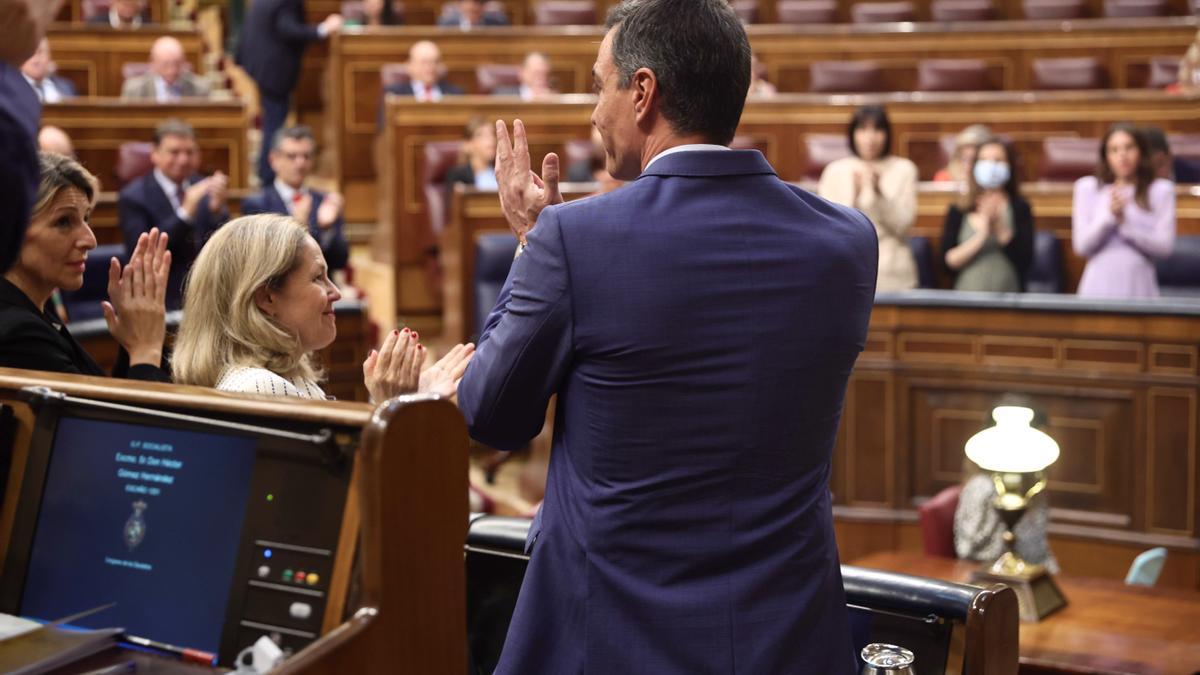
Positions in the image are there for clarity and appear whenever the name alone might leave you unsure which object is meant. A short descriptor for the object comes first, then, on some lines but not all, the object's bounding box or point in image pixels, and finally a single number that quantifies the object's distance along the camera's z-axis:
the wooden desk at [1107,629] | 6.50
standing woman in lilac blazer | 10.70
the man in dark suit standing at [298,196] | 11.51
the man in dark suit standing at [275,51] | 17.52
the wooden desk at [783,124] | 14.81
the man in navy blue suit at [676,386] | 2.95
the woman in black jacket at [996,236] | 11.00
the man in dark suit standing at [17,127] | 2.44
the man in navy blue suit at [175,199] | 10.62
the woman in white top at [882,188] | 11.14
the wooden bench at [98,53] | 16.55
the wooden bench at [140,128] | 14.21
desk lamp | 7.19
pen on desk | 2.86
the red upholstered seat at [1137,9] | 19.03
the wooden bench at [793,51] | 17.45
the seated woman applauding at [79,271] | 4.34
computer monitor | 2.83
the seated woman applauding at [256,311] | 4.05
